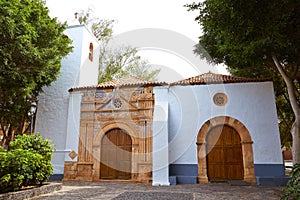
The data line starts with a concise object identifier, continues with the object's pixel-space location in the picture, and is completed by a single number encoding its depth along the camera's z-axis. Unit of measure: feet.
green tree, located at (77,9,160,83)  55.11
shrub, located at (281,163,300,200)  11.43
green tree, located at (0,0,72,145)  25.22
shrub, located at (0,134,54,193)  17.45
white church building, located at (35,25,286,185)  29.66
